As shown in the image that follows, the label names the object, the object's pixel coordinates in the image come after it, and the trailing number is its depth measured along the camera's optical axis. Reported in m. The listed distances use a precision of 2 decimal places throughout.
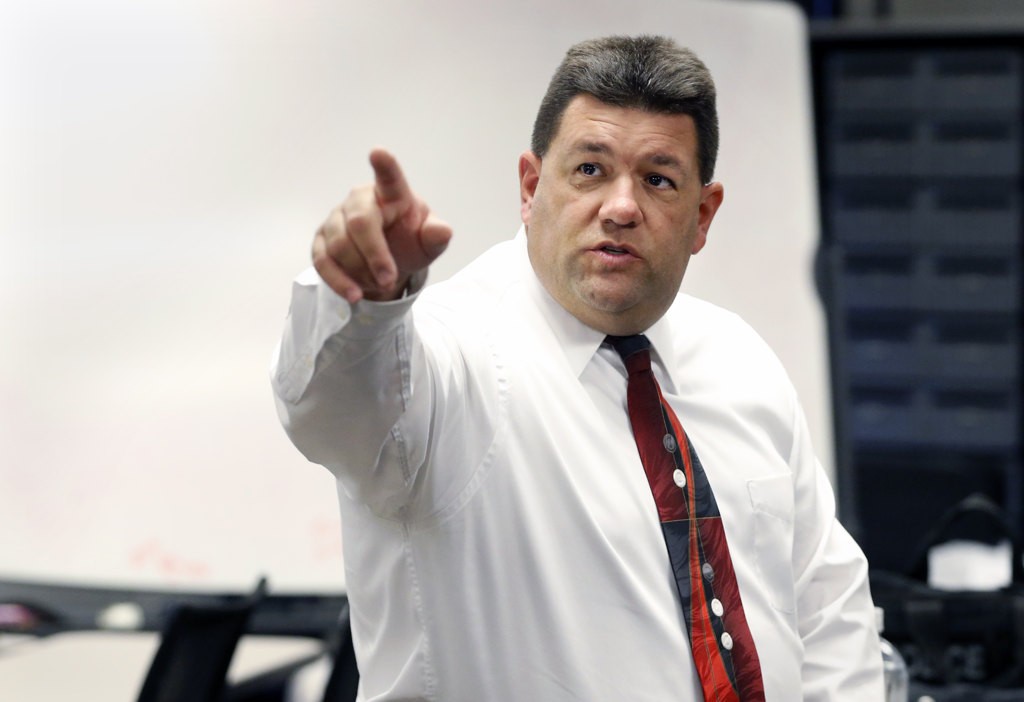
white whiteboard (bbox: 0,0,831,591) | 5.34
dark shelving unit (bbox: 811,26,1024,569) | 8.68
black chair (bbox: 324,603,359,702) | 4.73
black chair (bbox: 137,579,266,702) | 4.66
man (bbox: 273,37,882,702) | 4.11
